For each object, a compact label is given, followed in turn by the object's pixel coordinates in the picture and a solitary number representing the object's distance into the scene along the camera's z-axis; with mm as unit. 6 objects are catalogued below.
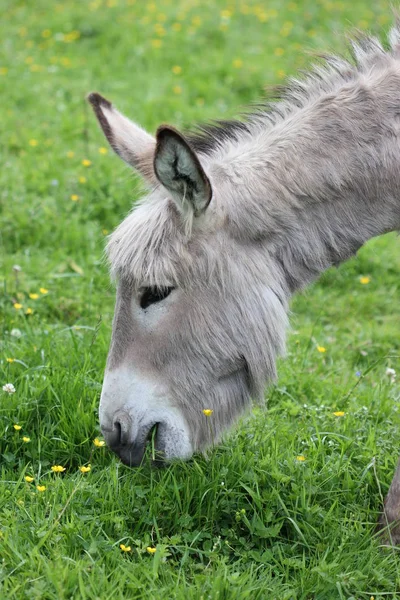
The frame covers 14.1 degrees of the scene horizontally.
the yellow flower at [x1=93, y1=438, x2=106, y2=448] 7155
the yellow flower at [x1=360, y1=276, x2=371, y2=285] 11976
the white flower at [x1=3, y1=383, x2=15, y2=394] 7661
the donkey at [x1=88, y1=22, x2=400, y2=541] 6200
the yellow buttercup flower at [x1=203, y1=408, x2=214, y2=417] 6426
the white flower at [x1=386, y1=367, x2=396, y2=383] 8980
